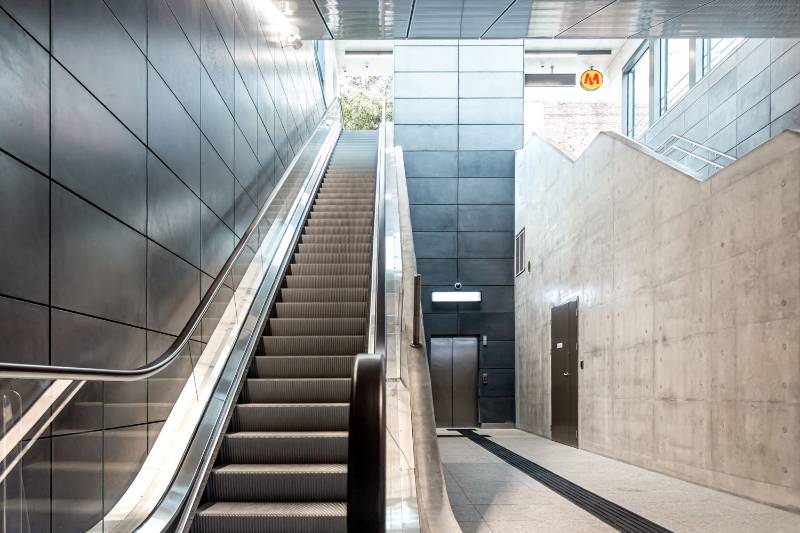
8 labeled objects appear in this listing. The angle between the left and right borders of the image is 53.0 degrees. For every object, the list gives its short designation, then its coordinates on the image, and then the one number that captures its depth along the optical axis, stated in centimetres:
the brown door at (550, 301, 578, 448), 1165
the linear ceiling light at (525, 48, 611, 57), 2386
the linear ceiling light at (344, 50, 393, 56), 2662
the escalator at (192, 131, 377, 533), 475
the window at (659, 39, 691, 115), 1548
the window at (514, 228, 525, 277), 1709
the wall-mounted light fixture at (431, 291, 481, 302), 1781
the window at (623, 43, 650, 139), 1942
